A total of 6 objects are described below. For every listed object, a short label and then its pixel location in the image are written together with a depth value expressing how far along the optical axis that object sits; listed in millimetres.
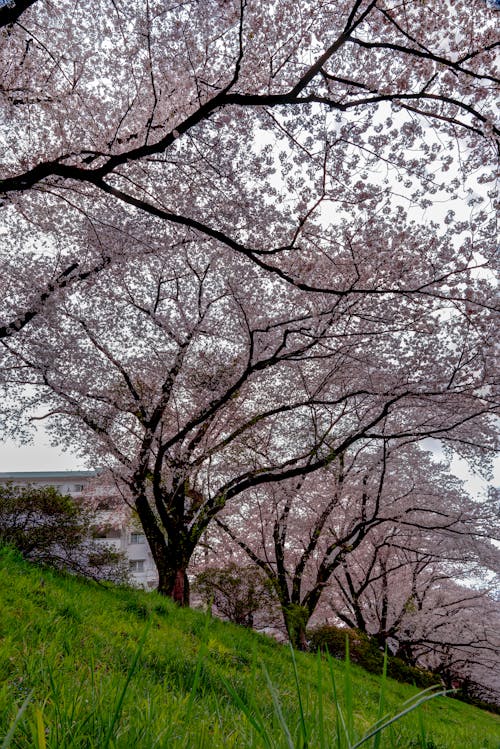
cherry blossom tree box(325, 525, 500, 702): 17109
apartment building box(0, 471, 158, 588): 33094
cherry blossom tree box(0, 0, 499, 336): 5547
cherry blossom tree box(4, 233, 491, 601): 10242
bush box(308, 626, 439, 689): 13004
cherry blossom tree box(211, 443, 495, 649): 13844
